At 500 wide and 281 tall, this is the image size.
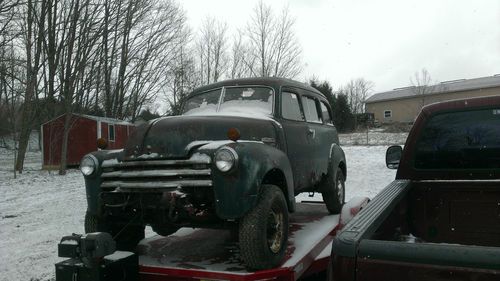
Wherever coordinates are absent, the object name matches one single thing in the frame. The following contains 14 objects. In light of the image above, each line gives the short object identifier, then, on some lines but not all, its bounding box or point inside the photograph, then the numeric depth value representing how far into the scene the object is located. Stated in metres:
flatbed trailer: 3.07
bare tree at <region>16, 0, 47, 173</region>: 19.59
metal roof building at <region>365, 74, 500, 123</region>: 43.62
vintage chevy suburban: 3.55
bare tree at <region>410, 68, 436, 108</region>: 42.38
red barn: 22.84
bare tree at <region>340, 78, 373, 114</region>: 66.94
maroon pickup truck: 2.81
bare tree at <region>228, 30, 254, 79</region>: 32.12
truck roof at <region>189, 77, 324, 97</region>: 5.27
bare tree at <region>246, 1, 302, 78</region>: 30.20
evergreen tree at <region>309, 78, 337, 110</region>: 36.94
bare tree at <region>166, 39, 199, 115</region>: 32.75
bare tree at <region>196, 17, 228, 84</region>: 34.38
